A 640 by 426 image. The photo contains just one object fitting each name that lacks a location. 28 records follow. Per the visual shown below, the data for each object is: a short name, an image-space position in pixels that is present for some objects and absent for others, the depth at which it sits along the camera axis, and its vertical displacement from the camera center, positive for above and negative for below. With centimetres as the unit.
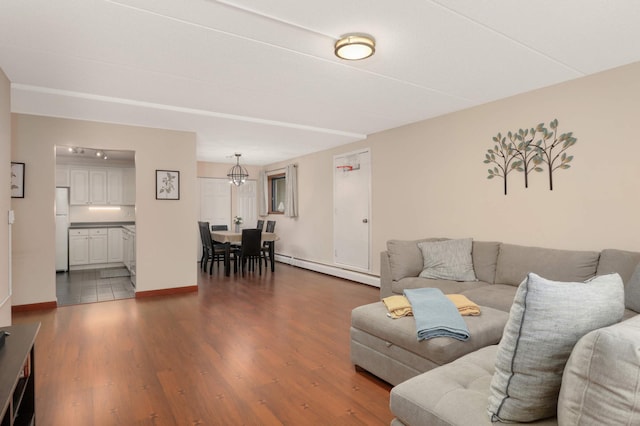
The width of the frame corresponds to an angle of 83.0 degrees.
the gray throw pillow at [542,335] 114 -39
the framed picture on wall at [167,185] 503 +43
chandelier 735 +78
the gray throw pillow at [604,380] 90 -44
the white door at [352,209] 578 +6
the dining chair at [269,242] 709 -57
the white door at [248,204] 895 +26
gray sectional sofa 100 -73
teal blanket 217 -66
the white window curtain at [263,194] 881 +49
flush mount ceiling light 241 +114
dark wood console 128 -59
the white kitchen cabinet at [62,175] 687 +78
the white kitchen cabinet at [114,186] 742 +61
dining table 662 -47
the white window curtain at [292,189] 762 +52
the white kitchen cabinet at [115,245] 736 -61
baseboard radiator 564 -102
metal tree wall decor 343 +61
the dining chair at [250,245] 653 -56
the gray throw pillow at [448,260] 376 -51
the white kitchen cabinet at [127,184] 754 +66
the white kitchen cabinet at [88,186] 706 +60
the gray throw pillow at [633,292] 250 -57
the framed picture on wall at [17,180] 419 +42
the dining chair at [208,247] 677 -61
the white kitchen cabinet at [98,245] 716 -59
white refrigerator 665 -24
